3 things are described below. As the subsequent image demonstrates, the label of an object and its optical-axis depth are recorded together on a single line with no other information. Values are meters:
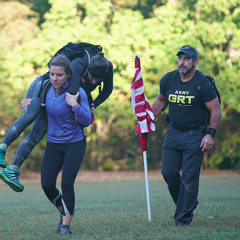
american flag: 16.78
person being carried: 13.58
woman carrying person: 13.46
